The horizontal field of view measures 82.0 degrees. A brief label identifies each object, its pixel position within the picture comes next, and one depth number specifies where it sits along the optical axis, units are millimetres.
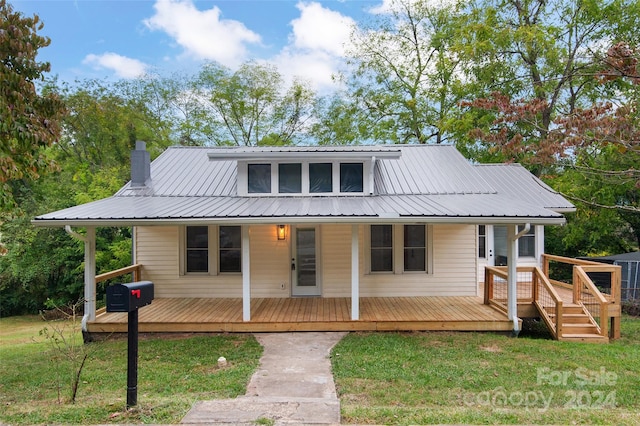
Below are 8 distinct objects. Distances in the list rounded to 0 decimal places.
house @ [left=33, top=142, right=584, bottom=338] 7895
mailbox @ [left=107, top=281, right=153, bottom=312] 3711
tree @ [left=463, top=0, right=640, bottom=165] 14938
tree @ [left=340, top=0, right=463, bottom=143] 19828
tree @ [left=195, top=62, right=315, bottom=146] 22547
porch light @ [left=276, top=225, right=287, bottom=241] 9227
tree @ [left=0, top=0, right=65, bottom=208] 5121
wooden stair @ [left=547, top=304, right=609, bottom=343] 7098
